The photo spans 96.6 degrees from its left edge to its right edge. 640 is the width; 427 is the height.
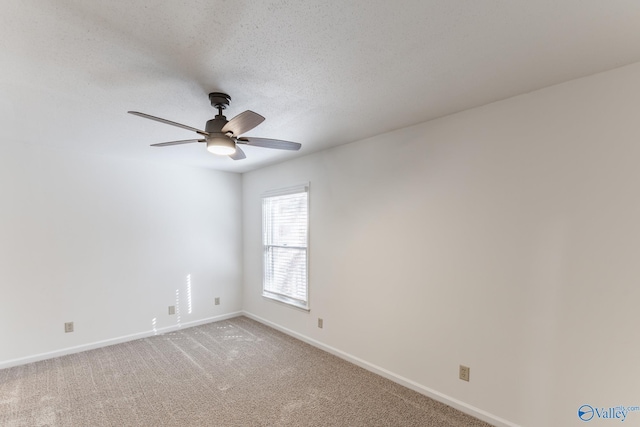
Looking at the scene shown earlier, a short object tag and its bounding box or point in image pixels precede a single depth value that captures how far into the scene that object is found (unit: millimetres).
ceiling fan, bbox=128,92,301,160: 1864
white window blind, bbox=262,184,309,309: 3812
